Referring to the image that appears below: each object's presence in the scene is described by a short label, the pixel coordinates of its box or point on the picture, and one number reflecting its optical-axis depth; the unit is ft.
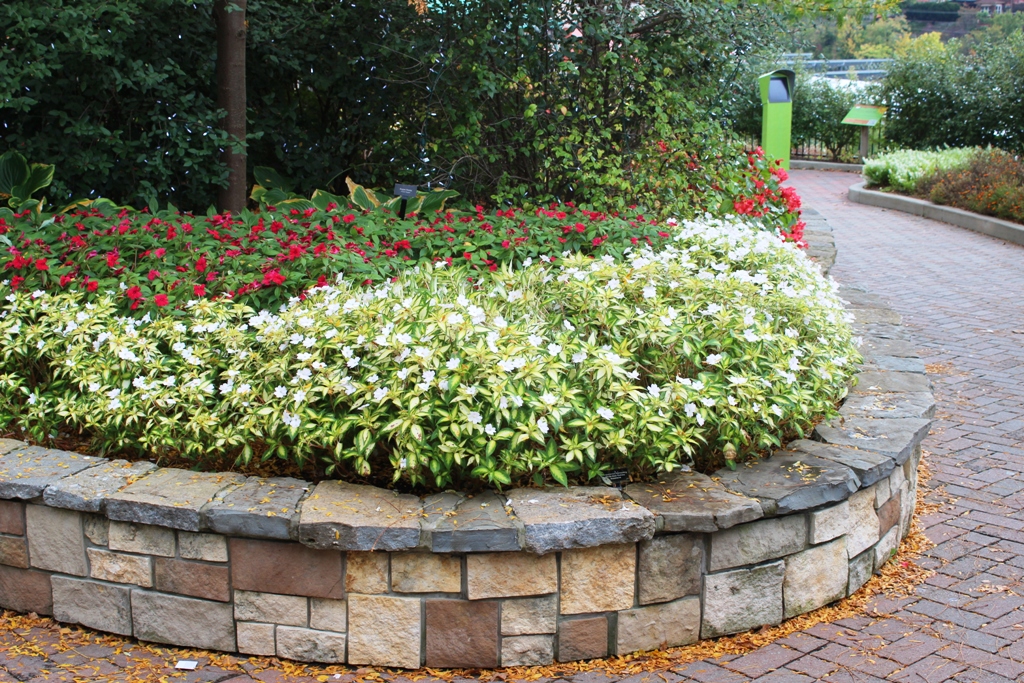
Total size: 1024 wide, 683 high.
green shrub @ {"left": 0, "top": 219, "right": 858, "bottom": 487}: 10.02
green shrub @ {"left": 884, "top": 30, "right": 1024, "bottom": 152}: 49.29
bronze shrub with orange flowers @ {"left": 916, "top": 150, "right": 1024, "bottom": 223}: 35.06
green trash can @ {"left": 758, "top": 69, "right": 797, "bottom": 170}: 38.50
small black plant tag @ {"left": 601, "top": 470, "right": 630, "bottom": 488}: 10.41
